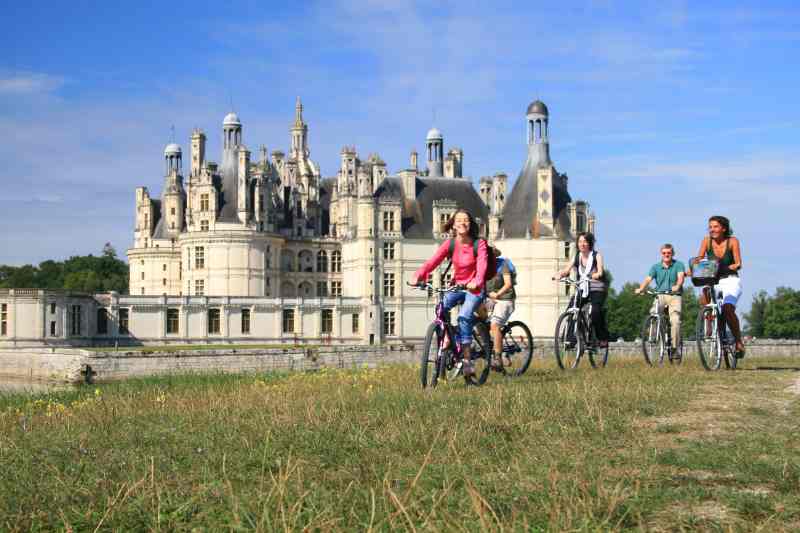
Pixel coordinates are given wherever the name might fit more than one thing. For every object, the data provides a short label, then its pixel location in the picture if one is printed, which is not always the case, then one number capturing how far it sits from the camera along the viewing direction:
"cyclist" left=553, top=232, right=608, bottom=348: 14.40
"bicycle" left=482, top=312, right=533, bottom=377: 13.32
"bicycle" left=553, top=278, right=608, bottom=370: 14.43
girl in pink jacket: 11.05
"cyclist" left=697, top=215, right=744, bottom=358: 13.92
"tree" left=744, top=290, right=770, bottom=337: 90.56
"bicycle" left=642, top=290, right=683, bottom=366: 15.45
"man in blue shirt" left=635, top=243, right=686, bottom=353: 15.82
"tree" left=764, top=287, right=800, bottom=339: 79.12
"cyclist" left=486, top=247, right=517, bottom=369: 12.94
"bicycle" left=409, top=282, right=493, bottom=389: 10.86
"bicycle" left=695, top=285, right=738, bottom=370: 13.96
